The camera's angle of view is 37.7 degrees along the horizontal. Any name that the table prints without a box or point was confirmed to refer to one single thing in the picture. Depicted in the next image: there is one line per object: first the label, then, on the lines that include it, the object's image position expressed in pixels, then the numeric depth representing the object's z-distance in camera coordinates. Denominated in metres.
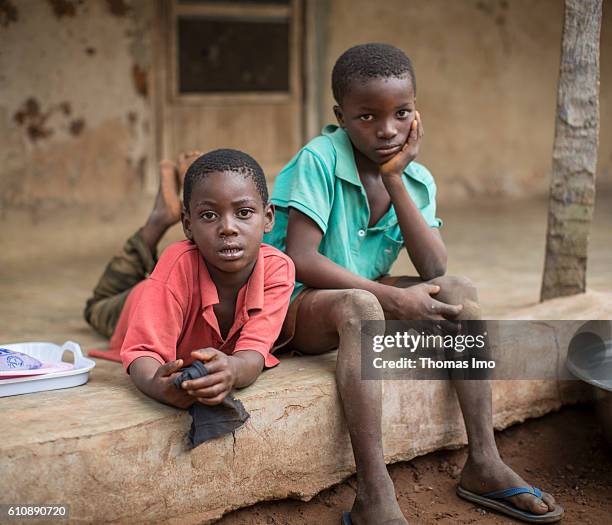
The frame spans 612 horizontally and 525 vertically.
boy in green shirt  2.50
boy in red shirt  2.35
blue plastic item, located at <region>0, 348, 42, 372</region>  2.46
